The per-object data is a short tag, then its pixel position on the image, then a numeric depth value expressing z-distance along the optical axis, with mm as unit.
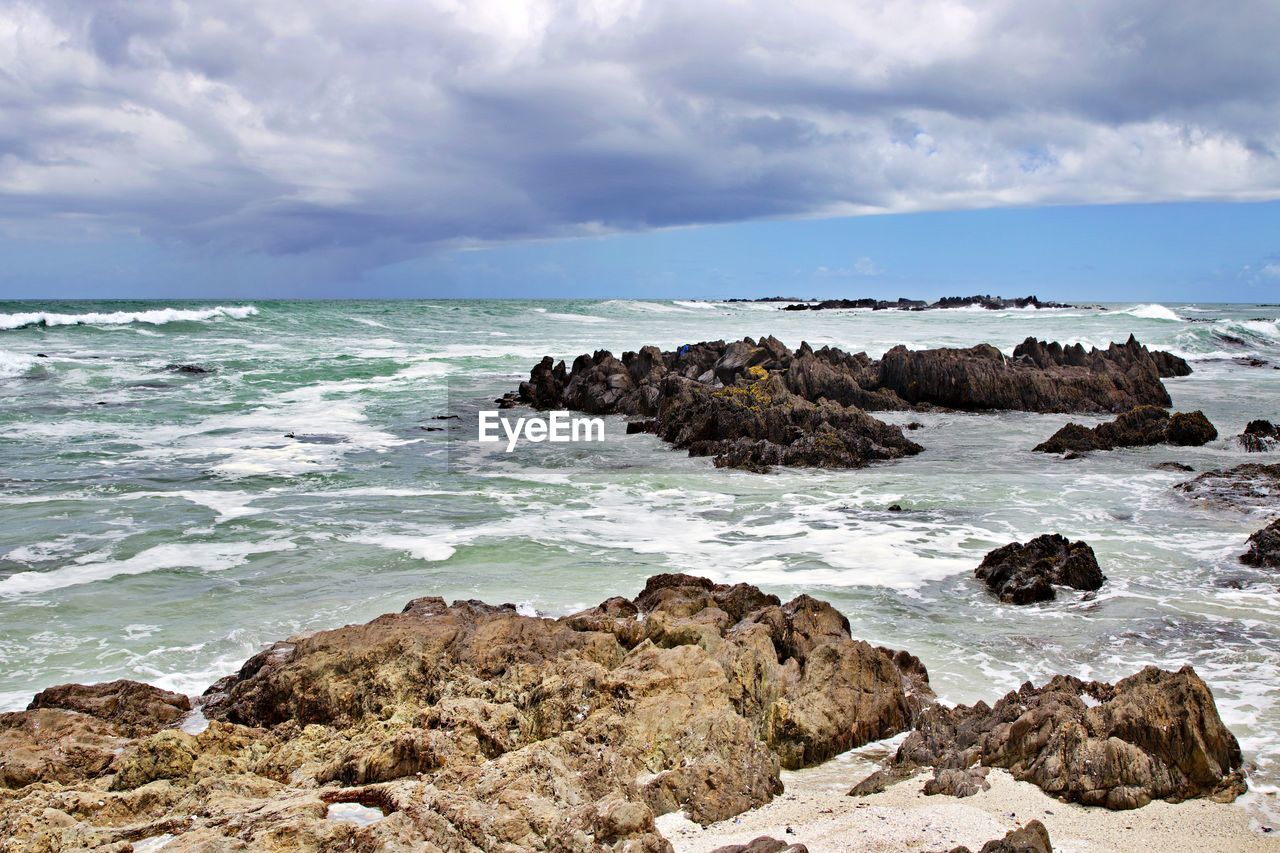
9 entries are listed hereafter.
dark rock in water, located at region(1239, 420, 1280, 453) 16281
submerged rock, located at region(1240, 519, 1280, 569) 9203
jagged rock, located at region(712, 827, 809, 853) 3782
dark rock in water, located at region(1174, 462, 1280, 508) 11868
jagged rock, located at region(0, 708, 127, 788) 4652
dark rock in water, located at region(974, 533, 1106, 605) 8398
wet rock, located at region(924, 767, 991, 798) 4492
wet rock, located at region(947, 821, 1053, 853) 3682
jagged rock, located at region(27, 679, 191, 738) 5578
